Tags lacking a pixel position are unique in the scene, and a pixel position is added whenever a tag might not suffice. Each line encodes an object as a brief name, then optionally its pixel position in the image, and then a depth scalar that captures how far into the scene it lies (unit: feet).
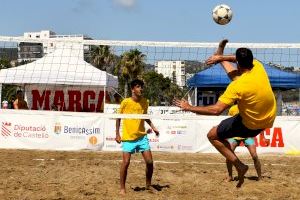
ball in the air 27.48
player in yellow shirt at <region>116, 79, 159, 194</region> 25.20
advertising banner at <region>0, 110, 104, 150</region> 50.37
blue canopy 63.05
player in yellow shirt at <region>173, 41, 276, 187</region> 18.81
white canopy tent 56.80
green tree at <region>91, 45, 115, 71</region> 144.36
